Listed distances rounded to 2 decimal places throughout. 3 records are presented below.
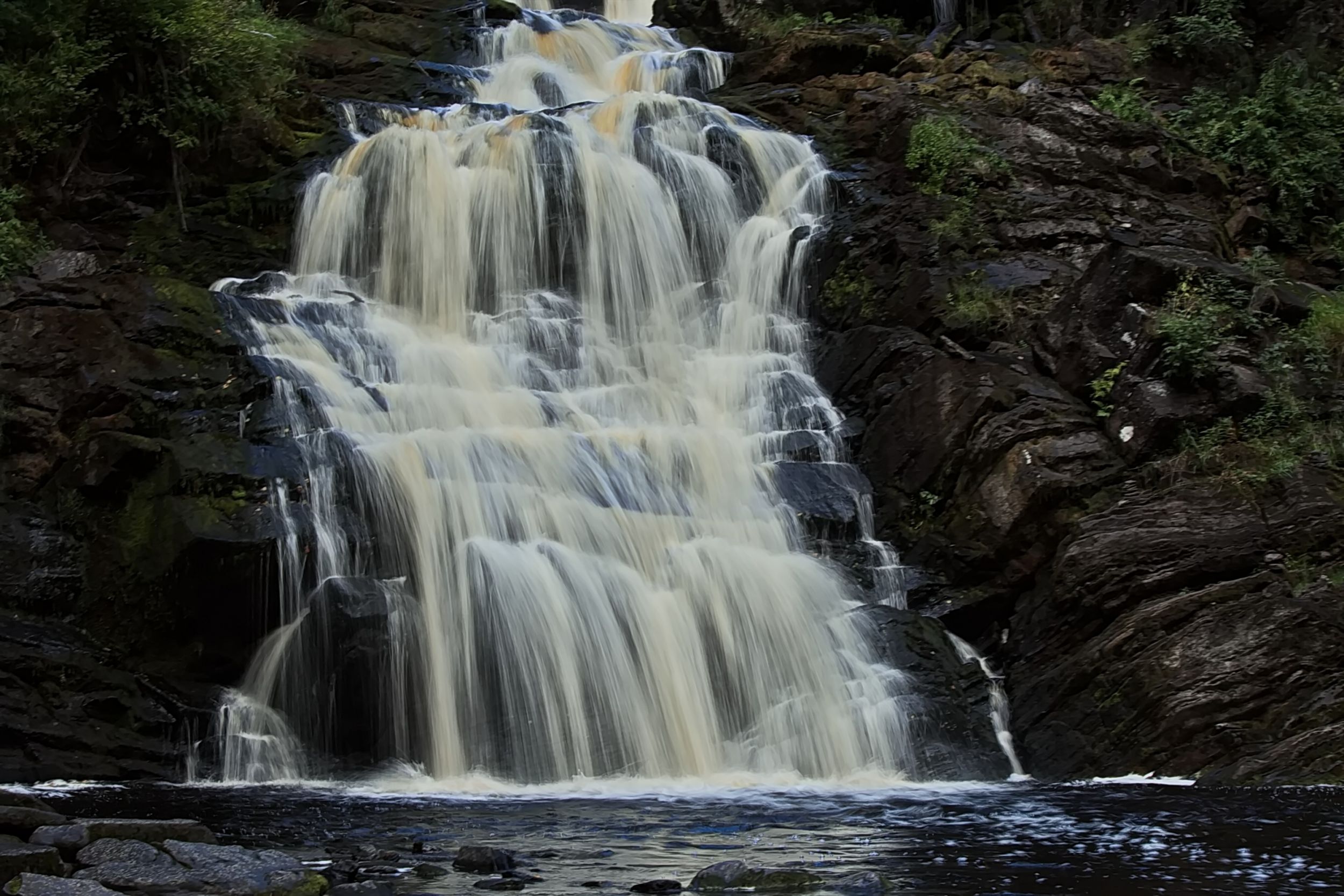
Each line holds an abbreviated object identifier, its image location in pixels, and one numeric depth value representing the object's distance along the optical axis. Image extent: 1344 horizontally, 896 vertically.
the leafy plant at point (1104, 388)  14.05
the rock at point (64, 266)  14.30
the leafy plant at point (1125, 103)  19.92
